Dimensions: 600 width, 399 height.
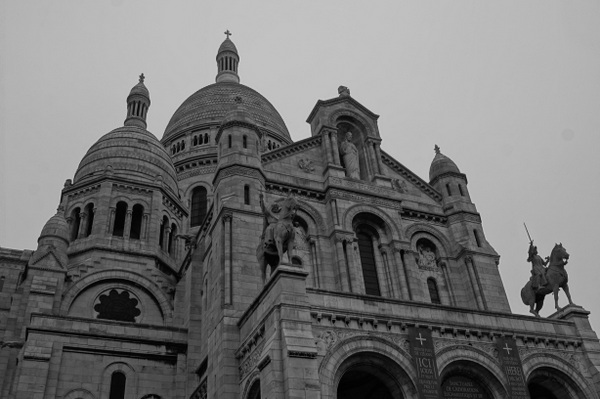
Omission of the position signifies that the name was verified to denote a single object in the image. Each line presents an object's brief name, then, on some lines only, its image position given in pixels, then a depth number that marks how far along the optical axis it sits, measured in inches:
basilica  788.0
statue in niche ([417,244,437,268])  1219.2
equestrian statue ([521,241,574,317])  1004.6
